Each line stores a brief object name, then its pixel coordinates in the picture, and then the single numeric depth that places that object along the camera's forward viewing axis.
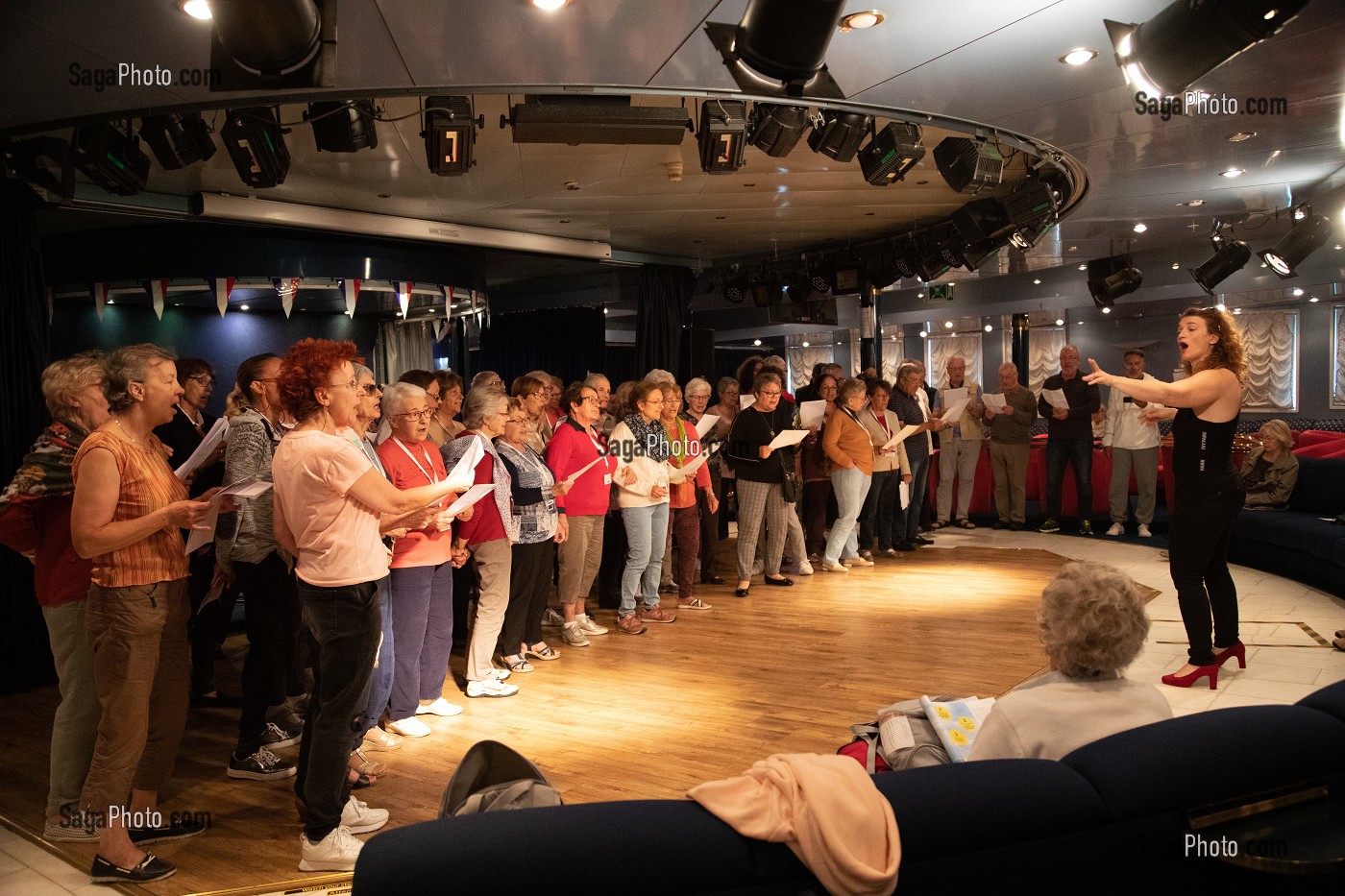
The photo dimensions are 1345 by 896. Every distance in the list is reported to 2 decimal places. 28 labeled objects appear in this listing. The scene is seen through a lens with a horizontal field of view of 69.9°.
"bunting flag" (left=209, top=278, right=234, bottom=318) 8.45
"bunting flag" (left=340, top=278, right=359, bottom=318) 9.05
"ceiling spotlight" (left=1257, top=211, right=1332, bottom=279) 7.41
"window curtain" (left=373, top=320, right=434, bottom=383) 12.77
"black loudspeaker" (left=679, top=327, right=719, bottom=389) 11.77
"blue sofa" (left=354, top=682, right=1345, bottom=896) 1.32
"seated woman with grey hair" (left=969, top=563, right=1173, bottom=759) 1.97
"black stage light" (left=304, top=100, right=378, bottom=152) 5.07
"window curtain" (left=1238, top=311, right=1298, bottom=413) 13.52
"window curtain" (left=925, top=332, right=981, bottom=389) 17.61
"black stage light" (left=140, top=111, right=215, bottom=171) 4.94
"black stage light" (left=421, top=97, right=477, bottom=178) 5.00
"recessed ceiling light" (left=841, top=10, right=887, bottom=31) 4.08
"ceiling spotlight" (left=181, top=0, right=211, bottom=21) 3.92
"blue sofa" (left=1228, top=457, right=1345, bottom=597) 6.21
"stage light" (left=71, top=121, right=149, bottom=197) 4.91
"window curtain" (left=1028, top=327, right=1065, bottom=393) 16.66
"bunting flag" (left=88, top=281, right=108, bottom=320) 8.46
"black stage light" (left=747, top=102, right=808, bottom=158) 5.16
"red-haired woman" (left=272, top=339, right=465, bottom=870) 2.82
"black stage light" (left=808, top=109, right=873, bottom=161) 5.38
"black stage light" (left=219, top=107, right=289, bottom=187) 4.96
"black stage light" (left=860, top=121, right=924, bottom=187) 5.65
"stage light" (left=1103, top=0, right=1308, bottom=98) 3.23
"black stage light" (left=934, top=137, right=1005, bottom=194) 5.90
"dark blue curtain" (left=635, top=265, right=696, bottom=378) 11.75
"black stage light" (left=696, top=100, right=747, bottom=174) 5.24
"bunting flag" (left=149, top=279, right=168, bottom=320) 8.43
